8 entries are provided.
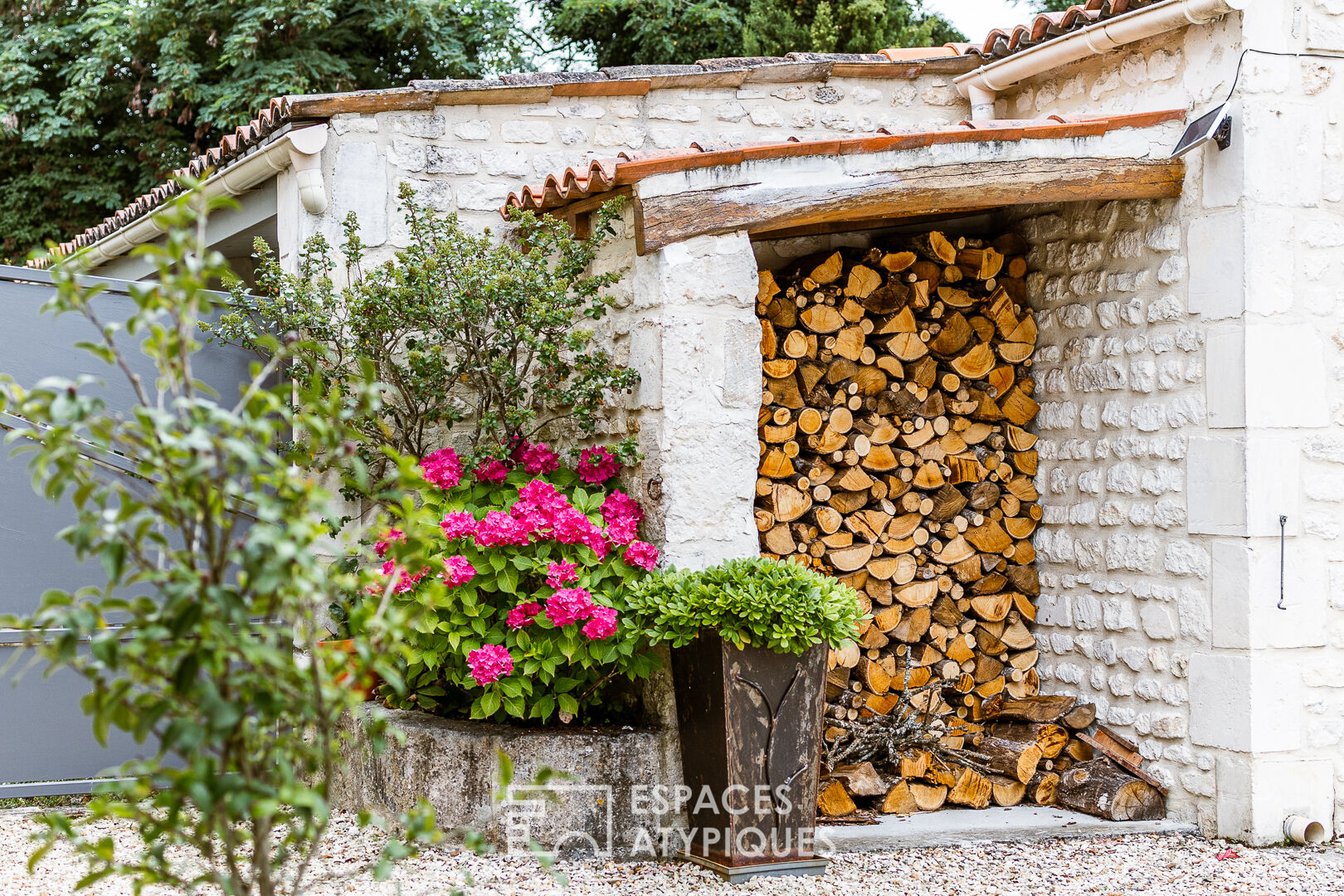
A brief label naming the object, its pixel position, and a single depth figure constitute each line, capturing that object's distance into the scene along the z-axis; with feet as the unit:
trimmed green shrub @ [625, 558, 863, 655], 11.76
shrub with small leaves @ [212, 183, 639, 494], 14.16
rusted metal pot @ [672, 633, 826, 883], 11.90
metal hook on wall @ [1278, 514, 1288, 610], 13.37
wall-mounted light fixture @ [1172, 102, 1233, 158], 13.39
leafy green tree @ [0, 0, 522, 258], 35.19
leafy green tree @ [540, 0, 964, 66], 33.88
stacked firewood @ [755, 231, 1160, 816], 15.51
